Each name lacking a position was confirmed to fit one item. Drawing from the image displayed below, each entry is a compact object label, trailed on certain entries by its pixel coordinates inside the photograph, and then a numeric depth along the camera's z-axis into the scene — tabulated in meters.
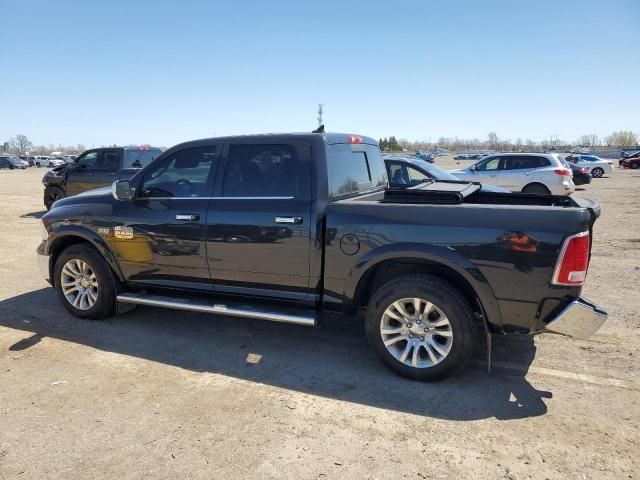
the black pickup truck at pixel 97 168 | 11.70
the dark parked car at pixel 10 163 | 50.91
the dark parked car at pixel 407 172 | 9.22
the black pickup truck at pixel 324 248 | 3.27
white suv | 14.58
